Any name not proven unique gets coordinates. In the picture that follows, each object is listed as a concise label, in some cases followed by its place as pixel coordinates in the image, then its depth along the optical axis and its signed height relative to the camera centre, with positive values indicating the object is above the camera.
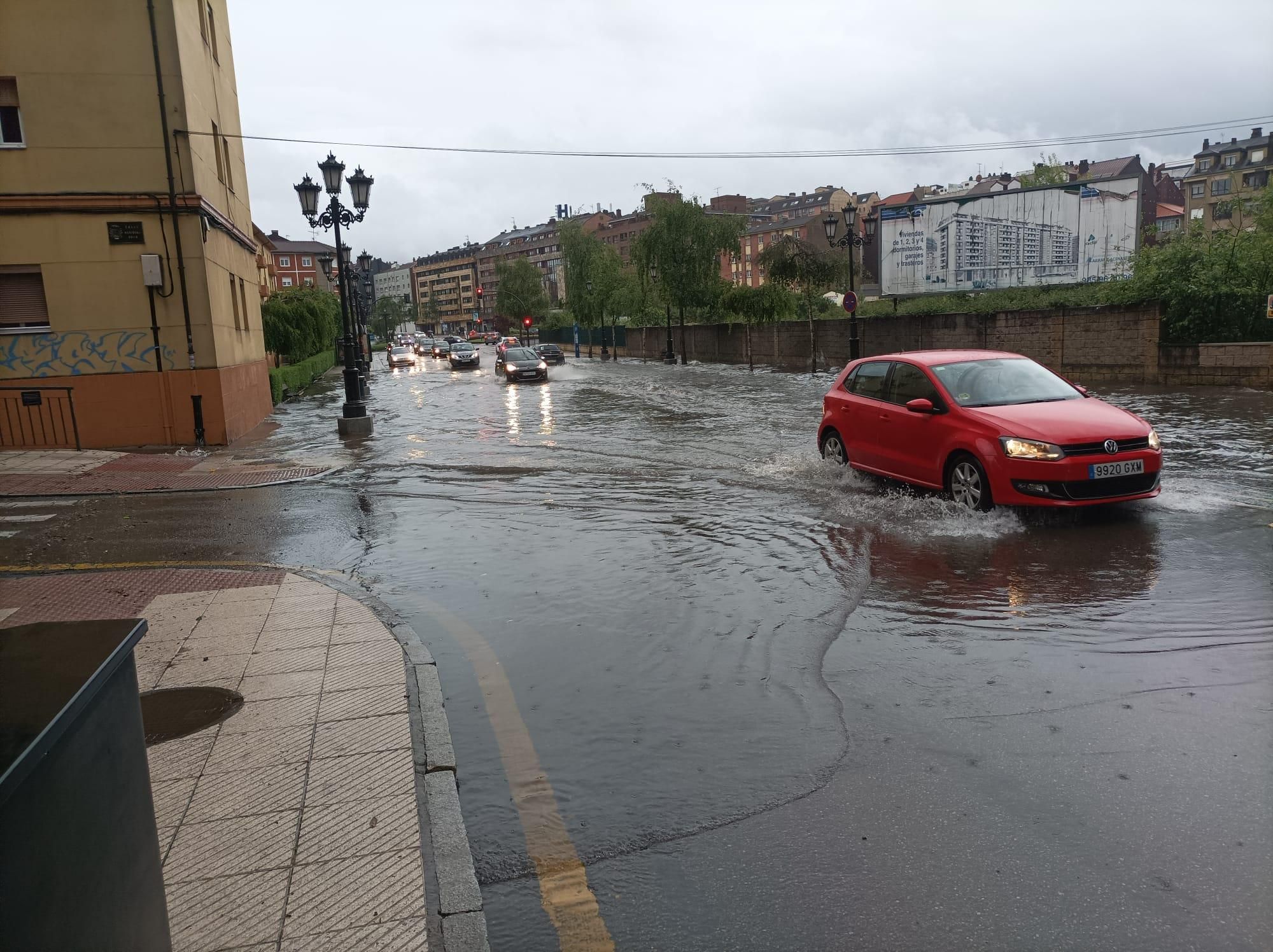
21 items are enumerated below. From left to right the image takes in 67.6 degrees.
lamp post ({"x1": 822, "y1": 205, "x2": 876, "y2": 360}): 27.89 +2.22
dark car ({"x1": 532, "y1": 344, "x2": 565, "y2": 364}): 58.06 -2.05
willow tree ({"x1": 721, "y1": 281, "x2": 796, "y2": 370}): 43.97 +0.41
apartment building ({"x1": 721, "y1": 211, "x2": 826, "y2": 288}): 132.38 +10.55
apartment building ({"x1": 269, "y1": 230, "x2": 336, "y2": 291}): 139.75 +10.10
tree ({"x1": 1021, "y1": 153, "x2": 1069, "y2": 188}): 70.38 +9.37
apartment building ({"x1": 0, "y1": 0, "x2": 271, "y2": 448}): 16.45 +1.82
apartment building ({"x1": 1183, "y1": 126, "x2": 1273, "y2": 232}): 93.00 +11.88
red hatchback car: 8.51 -1.24
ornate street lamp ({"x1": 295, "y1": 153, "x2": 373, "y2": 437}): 19.62 +2.61
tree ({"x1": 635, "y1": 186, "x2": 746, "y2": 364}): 49.69 +3.48
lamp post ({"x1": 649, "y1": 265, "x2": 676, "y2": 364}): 53.48 -2.18
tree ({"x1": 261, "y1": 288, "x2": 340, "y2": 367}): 39.56 +0.40
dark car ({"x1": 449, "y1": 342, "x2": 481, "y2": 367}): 57.16 -1.94
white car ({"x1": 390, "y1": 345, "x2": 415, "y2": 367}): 67.62 -2.20
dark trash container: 1.85 -0.98
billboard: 37.91 +2.62
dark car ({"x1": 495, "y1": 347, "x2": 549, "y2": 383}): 40.88 -1.94
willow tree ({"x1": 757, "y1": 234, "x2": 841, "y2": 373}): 40.53 +1.85
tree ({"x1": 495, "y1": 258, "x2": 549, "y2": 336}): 129.62 +4.25
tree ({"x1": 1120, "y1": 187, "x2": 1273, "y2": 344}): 23.05 +0.27
